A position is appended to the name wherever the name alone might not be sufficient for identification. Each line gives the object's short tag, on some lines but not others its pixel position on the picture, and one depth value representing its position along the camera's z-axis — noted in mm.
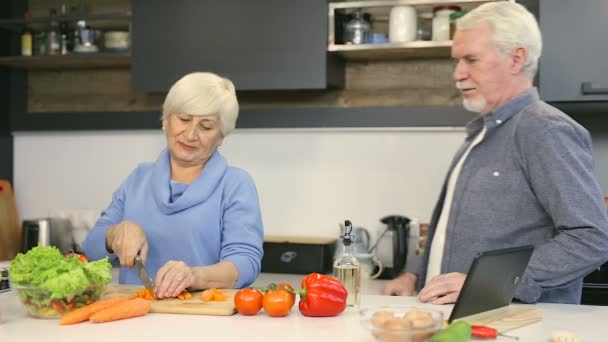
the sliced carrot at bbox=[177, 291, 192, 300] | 1978
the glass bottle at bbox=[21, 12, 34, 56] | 3834
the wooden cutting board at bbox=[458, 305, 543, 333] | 1725
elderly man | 2020
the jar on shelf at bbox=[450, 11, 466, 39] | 3260
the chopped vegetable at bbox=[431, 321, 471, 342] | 1407
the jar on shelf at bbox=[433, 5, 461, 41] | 3307
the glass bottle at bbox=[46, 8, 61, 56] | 3771
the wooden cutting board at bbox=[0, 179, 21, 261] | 3793
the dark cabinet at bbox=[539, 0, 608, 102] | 3064
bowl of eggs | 1441
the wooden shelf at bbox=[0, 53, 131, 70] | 3607
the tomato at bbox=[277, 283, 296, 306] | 1848
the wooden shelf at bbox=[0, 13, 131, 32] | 3551
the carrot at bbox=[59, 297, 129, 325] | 1755
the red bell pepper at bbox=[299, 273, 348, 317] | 1794
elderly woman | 2254
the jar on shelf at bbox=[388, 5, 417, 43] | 3311
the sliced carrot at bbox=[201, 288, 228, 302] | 1948
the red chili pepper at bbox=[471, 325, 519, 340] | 1601
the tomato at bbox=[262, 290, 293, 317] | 1813
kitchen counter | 1638
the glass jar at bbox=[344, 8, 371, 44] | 3383
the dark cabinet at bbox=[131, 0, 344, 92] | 3348
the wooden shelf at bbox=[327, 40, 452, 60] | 3291
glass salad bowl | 1790
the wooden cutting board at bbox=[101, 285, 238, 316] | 1860
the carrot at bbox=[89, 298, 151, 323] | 1771
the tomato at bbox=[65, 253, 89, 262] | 1883
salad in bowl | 1768
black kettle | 3357
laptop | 1642
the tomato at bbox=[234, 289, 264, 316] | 1833
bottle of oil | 1931
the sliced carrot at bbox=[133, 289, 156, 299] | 1992
